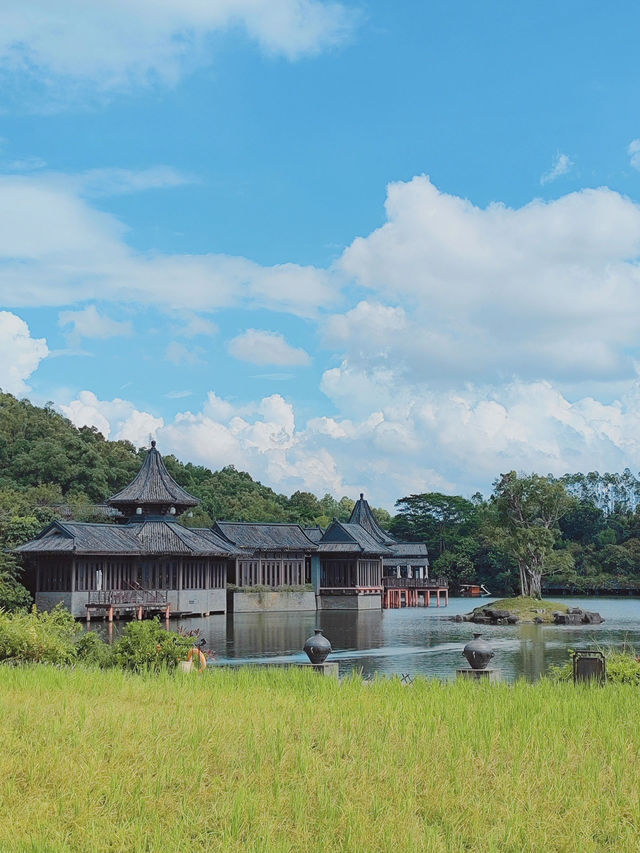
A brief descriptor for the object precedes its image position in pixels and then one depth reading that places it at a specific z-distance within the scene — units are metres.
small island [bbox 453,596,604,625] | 35.97
